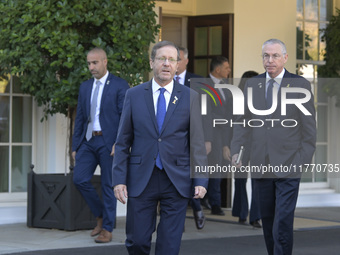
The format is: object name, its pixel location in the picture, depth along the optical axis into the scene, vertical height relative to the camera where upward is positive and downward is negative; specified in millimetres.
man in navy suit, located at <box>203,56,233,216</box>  10266 -45
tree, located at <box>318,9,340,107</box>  12477 +1029
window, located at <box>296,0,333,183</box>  12648 +1143
